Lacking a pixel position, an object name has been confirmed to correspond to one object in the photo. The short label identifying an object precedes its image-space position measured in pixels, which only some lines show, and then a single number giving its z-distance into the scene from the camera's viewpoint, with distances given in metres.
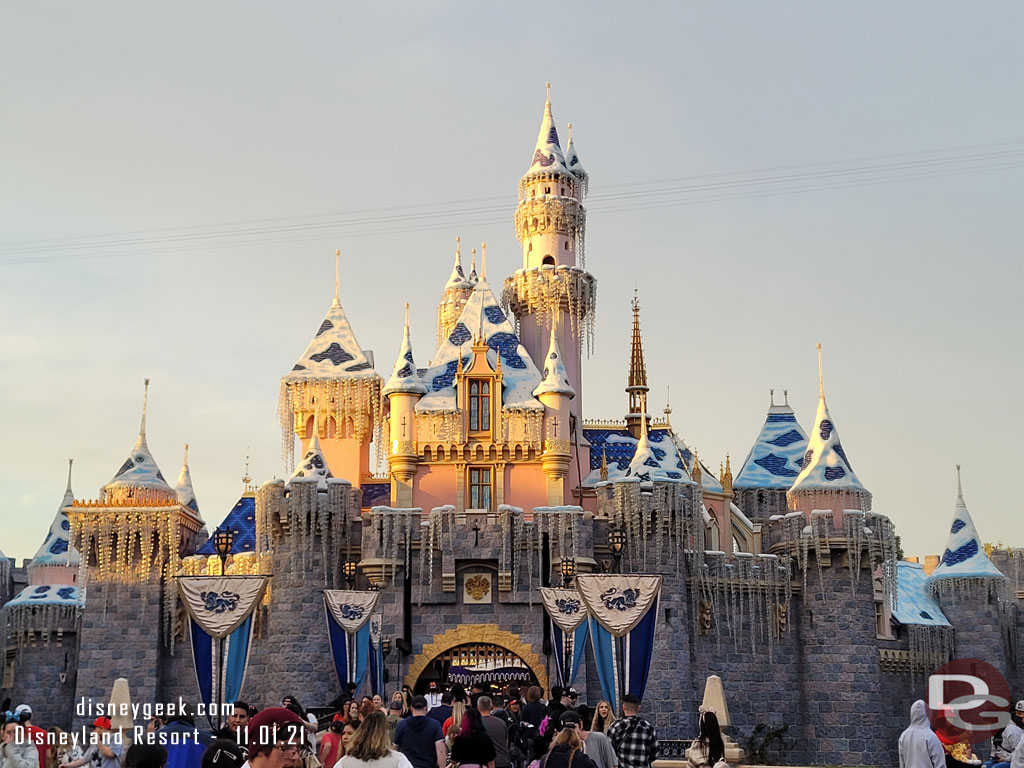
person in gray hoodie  15.02
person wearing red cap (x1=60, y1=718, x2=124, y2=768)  14.37
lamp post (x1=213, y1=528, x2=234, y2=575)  38.41
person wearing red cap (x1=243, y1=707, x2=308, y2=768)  9.32
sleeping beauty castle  37.38
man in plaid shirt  14.57
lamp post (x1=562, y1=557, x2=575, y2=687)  34.91
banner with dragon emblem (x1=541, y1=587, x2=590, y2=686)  34.78
